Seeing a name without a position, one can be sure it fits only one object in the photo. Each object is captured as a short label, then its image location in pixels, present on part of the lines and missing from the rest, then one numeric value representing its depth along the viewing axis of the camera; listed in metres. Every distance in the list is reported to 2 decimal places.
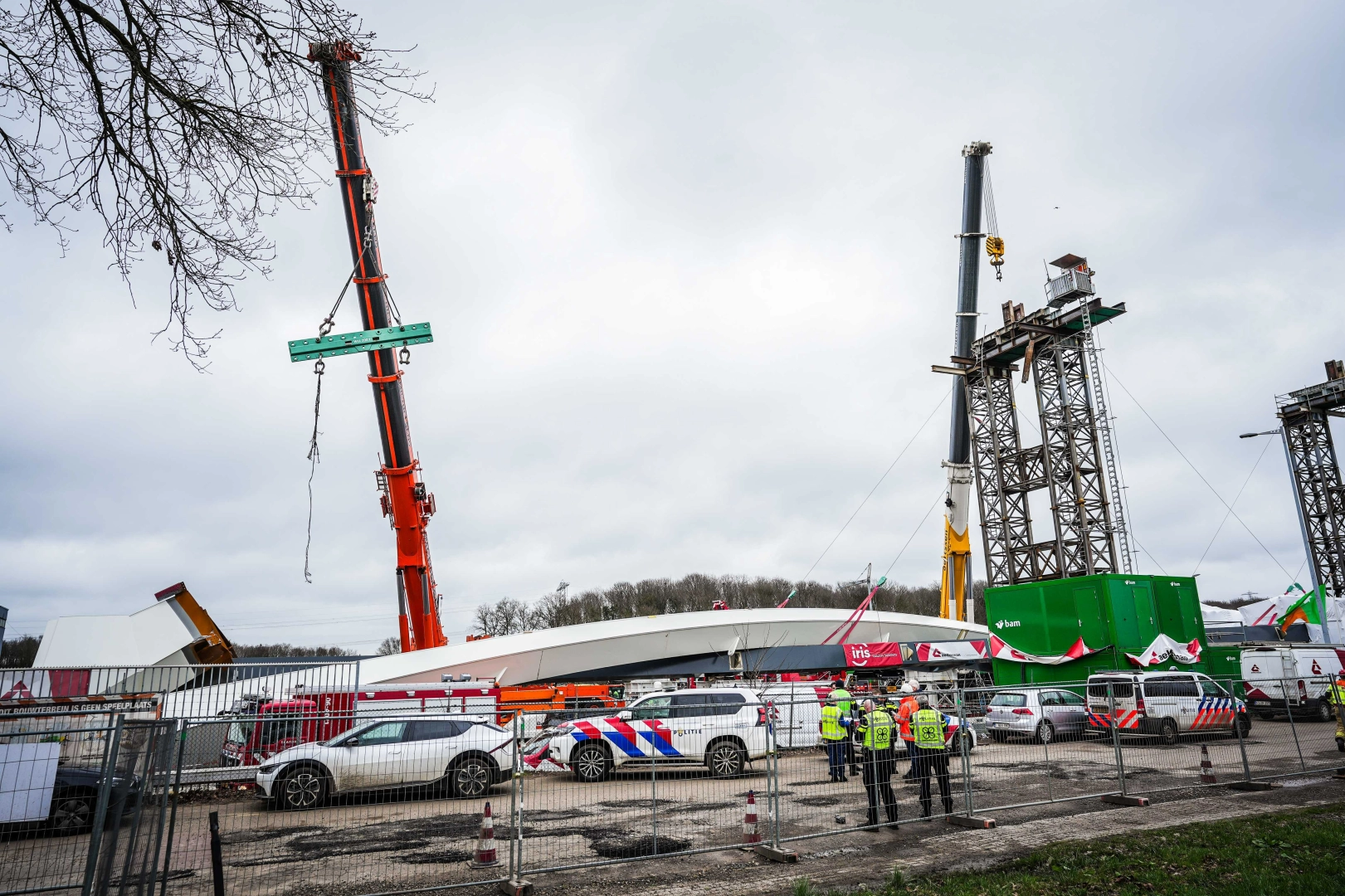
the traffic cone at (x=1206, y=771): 12.38
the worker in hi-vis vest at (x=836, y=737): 15.05
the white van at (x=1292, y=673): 21.80
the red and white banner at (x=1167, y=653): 24.17
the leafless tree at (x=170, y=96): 5.57
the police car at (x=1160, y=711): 11.70
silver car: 11.45
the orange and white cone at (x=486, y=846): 8.51
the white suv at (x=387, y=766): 8.62
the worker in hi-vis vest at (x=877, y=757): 10.35
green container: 24.23
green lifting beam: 19.02
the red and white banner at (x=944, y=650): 36.81
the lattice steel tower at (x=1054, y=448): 40.56
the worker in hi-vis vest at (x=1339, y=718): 14.06
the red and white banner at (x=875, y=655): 36.97
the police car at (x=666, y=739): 13.21
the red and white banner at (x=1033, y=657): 24.52
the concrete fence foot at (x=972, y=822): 10.01
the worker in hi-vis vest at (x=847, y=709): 12.89
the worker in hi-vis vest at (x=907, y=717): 10.75
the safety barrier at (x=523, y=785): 6.38
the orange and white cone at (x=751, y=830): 9.32
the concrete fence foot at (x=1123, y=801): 10.98
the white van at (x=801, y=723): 17.33
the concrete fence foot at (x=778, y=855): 8.67
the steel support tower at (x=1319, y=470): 52.84
